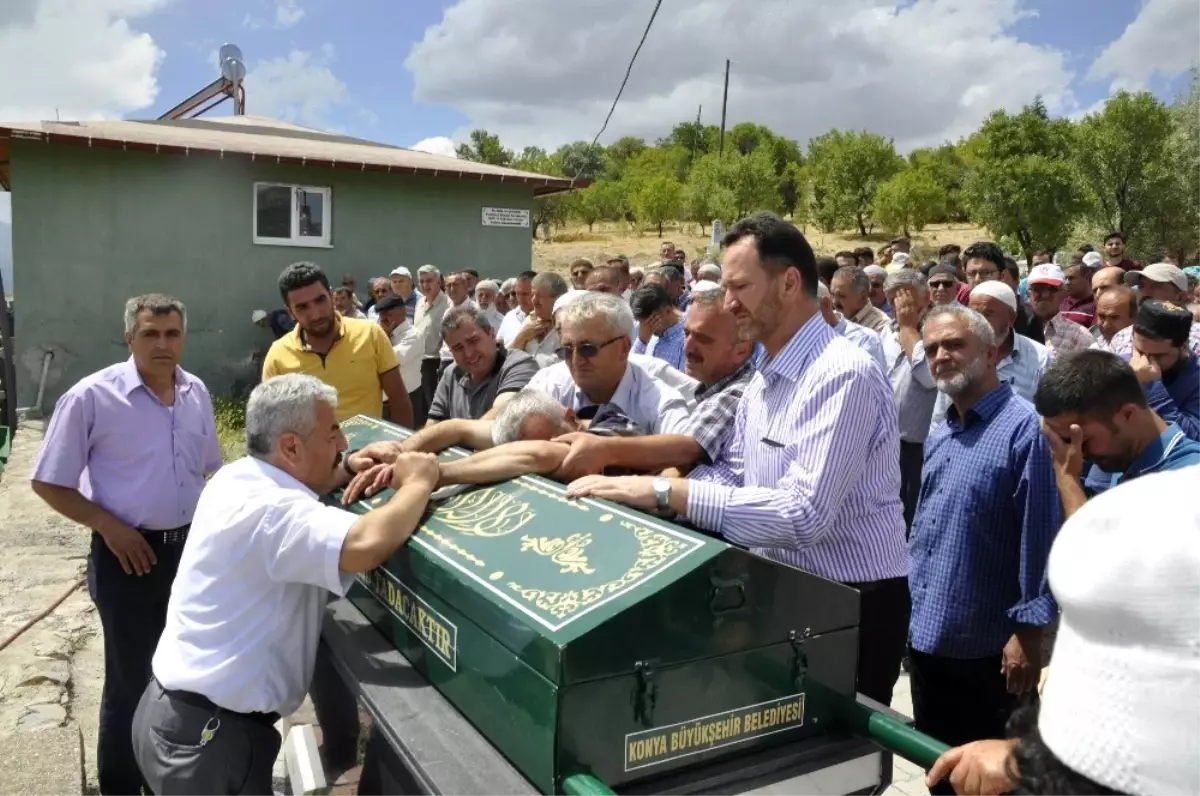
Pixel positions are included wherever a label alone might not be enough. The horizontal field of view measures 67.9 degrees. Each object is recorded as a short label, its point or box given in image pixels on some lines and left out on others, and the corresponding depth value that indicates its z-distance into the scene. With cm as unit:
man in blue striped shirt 213
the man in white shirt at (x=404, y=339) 765
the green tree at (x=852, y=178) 4722
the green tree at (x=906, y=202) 4416
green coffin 168
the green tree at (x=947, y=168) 5112
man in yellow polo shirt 462
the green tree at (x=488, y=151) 5478
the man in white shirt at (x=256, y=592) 230
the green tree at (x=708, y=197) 4469
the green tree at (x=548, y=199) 4884
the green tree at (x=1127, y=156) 2378
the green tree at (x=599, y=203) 5412
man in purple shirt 335
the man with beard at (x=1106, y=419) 248
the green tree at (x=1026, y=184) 2877
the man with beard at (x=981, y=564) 273
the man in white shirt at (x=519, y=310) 738
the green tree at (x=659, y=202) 4928
